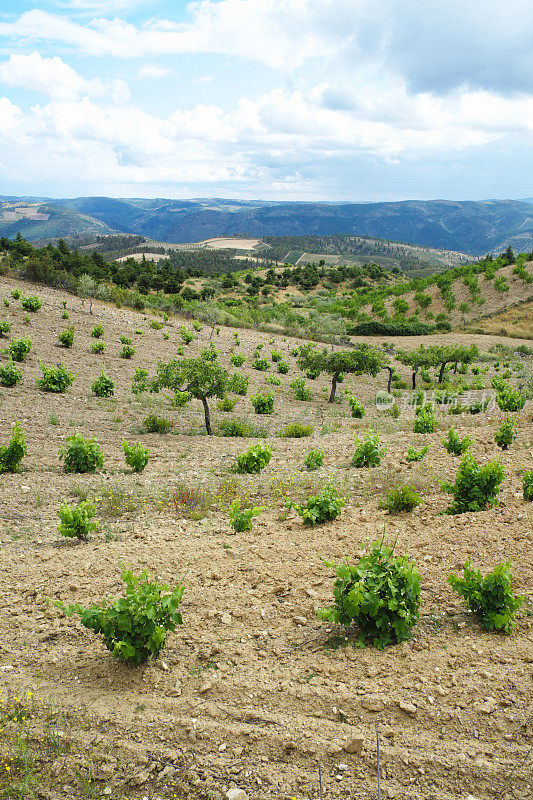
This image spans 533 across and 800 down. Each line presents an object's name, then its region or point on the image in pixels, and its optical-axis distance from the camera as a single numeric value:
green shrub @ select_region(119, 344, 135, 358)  23.70
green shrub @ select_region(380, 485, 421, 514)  7.75
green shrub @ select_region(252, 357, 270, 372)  28.25
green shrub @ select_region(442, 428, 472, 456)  10.77
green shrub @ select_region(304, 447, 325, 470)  10.93
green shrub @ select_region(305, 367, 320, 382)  25.45
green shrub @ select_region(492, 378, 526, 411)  17.00
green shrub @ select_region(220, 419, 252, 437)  15.71
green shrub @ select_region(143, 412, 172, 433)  14.70
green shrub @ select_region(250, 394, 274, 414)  19.28
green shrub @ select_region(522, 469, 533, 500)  7.54
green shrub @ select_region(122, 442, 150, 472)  10.64
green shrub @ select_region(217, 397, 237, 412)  18.62
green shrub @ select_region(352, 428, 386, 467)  10.82
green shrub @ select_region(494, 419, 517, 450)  10.90
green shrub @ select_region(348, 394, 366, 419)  20.14
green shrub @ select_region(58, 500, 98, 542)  6.96
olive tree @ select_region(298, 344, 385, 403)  23.09
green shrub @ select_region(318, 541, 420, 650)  4.48
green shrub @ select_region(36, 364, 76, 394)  16.73
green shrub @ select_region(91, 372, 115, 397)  17.53
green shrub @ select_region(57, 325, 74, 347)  22.67
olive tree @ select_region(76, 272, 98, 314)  31.97
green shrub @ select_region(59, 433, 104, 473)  10.32
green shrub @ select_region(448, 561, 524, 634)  4.46
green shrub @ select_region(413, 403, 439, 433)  14.56
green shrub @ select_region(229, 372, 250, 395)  15.45
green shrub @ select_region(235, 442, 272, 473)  10.88
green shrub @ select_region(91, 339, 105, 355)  23.58
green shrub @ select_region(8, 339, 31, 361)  18.89
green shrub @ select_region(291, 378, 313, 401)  22.95
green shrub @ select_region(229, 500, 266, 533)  7.39
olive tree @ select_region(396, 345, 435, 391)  27.12
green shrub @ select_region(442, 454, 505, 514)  7.48
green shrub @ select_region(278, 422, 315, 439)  16.06
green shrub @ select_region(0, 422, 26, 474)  9.85
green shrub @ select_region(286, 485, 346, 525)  7.50
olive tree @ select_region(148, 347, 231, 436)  14.82
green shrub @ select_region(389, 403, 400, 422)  20.72
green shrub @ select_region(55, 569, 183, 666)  4.30
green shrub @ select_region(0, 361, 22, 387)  16.30
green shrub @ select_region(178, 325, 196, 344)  30.20
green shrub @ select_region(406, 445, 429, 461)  10.50
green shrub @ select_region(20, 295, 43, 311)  25.42
